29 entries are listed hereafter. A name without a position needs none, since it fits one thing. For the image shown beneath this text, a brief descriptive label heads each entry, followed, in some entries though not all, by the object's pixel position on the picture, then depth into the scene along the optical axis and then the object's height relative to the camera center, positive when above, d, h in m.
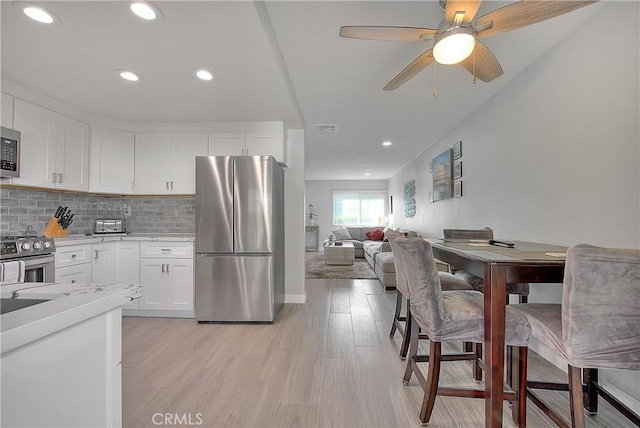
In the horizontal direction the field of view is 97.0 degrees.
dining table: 1.37 -0.39
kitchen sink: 0.73 -0.23
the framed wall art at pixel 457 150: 3.92 +0.94
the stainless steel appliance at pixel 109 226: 3.42 -0.14
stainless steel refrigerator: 3.02 -0.23
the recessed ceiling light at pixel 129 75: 2.29 +1.16
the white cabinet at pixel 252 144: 3.43 +0.87
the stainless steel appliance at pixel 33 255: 2.02 -0.31
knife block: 2.89 -0.16
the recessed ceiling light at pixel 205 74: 2.27 +1.16
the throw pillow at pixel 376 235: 7.98 -0.54
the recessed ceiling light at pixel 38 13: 1.59 +1.17
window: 9.77 +0.31
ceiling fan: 1.41 +1.04
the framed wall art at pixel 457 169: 3.94 +0.67
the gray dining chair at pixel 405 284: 2.11 -0.54
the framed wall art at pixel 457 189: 3.94 +0.38
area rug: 5.33 -1.13
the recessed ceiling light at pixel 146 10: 1.56 +1.16
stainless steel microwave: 2.33 +0.52
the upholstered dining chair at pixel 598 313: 1.12 -0.40
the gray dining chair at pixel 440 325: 1.50 -0.58
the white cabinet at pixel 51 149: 2.57 +0.66
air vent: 4.02 +1.29
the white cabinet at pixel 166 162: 3.49 +0.66
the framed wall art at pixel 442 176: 4.27 +0.65
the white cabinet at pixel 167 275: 3.16 -0.67
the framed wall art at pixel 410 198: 6.31 +0.41
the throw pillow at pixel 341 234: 8.46 -0.55
